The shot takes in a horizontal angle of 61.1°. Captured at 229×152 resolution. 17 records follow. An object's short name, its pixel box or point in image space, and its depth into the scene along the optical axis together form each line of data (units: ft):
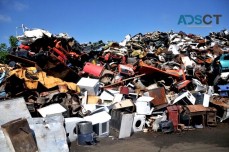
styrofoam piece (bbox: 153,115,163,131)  25.27
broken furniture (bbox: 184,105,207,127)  26.07
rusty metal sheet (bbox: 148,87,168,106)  27.84
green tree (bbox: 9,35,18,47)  86.92
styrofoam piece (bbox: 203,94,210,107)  28.89
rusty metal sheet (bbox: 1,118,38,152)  17.27
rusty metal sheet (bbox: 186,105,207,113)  26.28
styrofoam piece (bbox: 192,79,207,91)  32.09
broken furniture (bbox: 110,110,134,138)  22.97
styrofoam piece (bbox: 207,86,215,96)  32.12
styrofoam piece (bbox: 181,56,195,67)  40.16
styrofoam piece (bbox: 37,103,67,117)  23.64
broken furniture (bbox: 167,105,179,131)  25.50
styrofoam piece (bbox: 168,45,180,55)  46.92
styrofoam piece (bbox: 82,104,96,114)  26.59
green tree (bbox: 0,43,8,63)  82.08
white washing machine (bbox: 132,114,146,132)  24.83
